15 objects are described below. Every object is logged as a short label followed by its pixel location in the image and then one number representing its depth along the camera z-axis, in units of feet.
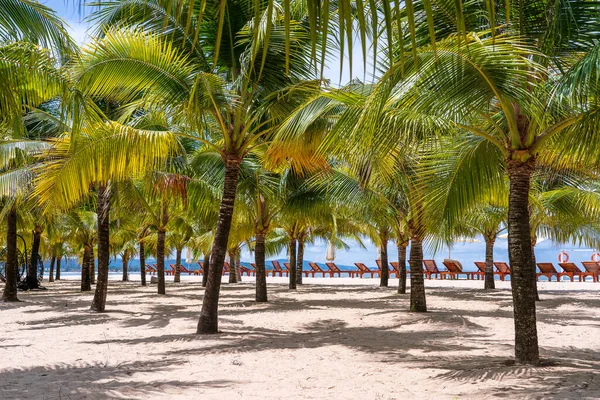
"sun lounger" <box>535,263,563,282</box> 83.05
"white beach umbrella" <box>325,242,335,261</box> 89.10
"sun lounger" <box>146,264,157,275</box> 160.93
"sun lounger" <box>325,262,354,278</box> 118.24
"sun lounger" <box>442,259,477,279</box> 95.35
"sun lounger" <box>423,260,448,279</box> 97.50
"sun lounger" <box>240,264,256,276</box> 136.11
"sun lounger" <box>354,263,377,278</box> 111.12
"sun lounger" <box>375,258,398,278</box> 105.25
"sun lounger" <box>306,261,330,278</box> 115.75
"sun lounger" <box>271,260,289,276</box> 126.82
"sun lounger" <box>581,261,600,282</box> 81.97
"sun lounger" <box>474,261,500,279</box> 91.20
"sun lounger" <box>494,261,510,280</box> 87.15
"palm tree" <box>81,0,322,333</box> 23.71
